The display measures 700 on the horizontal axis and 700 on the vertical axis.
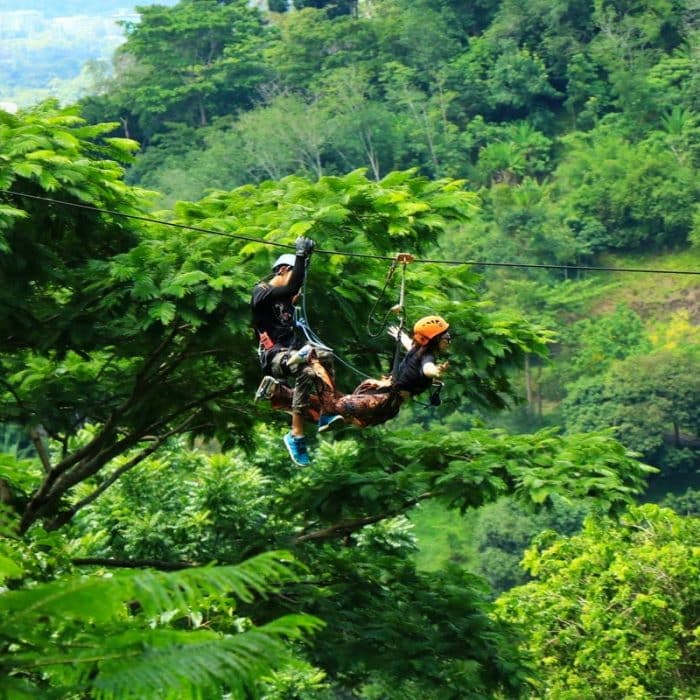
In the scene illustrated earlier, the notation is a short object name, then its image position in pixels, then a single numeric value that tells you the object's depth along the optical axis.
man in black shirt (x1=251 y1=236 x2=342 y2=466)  17.00
